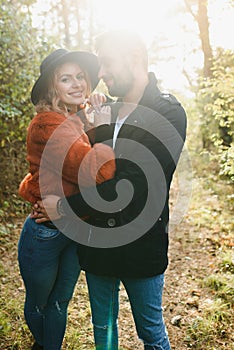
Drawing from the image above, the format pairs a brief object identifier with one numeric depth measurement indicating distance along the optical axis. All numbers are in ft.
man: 6.95
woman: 7.27
